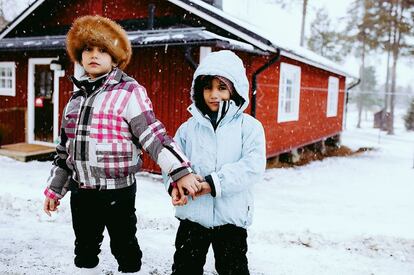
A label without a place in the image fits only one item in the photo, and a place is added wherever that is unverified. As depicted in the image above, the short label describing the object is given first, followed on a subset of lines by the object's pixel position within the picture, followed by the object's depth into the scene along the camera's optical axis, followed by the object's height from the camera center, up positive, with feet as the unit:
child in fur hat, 7.34 -0.85
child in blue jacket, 7.54 -1.12
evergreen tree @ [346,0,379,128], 91.76 +21.65
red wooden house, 25.84 +2.82
